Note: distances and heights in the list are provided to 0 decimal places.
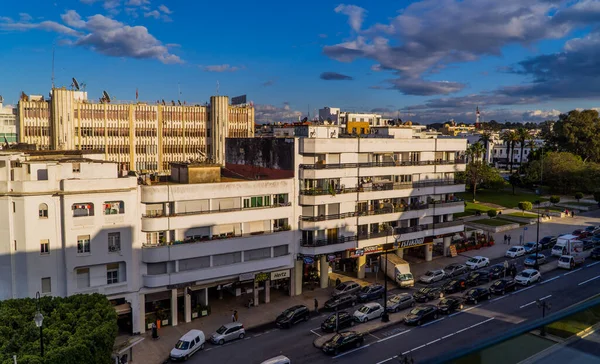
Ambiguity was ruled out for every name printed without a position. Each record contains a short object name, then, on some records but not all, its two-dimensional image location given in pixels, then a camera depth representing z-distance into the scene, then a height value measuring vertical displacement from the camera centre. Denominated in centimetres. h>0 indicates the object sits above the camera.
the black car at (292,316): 4066 -1428
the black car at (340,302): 4462 -1429
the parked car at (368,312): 4156 -1419
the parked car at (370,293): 4647 -1398
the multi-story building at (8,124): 10575 +510
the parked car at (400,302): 4384 -1409
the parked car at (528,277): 5047 -1347
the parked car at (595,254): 6058 -1319
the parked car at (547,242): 6581 -1282
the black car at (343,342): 3519 -1426
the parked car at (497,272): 5228 -1341
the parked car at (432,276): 5162 -1373
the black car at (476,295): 4534 -1387
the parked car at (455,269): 5367 -1359
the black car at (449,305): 4288 -1398
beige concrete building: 10562 +494
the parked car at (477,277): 5000 -1351
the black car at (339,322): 3941 -1426
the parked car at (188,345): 3428 -1428
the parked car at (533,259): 5672 -1318
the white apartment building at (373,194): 4838 -495
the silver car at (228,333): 3744 -1442
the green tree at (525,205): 8819 -1044
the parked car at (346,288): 4727 -1386
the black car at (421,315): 4059 -1410
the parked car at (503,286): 4781 -1370
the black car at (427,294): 4622 -1400
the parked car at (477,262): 5622 -1332
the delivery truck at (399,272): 5034 -1304
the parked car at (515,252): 6194 -1325
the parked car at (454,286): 4825 -1378
